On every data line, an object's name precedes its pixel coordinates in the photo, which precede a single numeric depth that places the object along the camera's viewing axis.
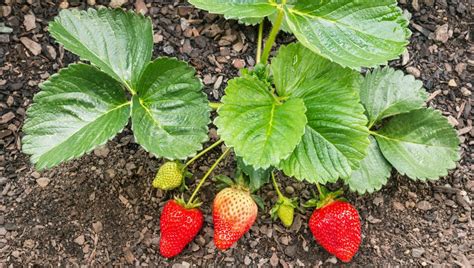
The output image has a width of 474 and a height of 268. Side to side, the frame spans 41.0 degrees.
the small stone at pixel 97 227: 0.44
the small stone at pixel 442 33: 0.48
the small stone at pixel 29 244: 0.44
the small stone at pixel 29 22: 0.47
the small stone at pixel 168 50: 0.47
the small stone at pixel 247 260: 0.44
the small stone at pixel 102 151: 0.46
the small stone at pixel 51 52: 0.47
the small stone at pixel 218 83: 0.47
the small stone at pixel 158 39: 0.47
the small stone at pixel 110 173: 0.45
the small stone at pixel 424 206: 0.46
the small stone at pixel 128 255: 0.44
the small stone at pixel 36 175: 0.45
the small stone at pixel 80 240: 0.44
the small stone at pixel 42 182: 0.45
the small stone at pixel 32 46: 0.47
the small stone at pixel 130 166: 0.45
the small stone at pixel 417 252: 0.44
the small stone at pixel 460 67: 0.48
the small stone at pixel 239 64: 0.47
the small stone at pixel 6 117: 0.46
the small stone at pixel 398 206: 0.45
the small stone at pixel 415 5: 0.49
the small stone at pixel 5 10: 0.47
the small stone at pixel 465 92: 0.48
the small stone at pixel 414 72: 0.48
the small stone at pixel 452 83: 0.48
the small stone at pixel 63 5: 0.48
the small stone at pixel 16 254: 0.43
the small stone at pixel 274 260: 0.44
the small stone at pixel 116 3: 0.48
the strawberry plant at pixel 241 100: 0.36
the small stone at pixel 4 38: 0.47
